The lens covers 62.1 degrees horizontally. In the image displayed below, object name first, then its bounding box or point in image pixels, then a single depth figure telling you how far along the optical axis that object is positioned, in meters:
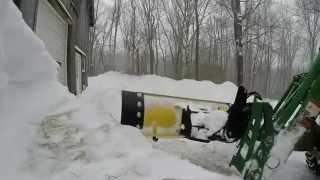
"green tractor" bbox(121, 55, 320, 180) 2.78
